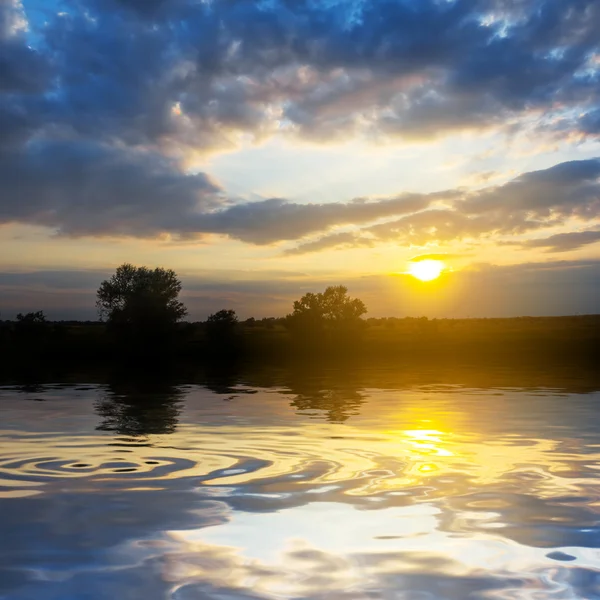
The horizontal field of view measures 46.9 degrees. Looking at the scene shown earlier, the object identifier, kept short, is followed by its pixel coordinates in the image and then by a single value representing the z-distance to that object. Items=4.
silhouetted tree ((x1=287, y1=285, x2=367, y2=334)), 101.25
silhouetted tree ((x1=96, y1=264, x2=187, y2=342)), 89.75
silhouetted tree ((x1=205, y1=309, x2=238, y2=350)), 89.94
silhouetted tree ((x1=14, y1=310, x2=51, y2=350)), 92.56
